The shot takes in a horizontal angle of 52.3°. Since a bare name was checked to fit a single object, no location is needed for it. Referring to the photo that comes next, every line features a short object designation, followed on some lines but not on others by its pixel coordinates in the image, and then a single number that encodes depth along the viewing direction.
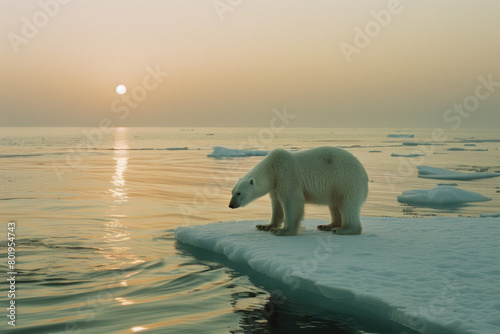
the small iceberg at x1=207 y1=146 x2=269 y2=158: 34.38
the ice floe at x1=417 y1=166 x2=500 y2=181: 21.36
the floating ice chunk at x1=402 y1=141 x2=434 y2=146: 57.70
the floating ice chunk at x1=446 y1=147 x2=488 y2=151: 45.09
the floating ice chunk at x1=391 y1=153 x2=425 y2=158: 35.64
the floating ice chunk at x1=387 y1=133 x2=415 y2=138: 88.24
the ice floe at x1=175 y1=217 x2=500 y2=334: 4.36
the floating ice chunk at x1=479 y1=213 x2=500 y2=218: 11.04
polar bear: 7.32
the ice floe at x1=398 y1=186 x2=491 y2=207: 13.95
